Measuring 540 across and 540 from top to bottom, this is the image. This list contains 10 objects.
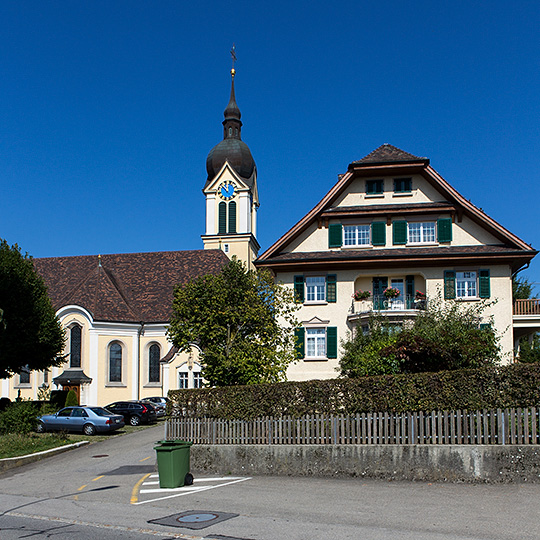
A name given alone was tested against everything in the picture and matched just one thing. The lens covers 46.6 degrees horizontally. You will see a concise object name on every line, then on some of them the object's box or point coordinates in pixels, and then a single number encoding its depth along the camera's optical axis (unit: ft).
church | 96.43
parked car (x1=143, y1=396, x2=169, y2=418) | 122.97
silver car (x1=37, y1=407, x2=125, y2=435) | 98.37
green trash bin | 48.29
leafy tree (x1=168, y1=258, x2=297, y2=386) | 77.46
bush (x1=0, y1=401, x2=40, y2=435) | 86.79
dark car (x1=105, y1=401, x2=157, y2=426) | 114.11
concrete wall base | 45.34
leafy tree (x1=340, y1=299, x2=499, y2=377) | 66.23
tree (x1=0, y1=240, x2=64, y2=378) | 111.04
